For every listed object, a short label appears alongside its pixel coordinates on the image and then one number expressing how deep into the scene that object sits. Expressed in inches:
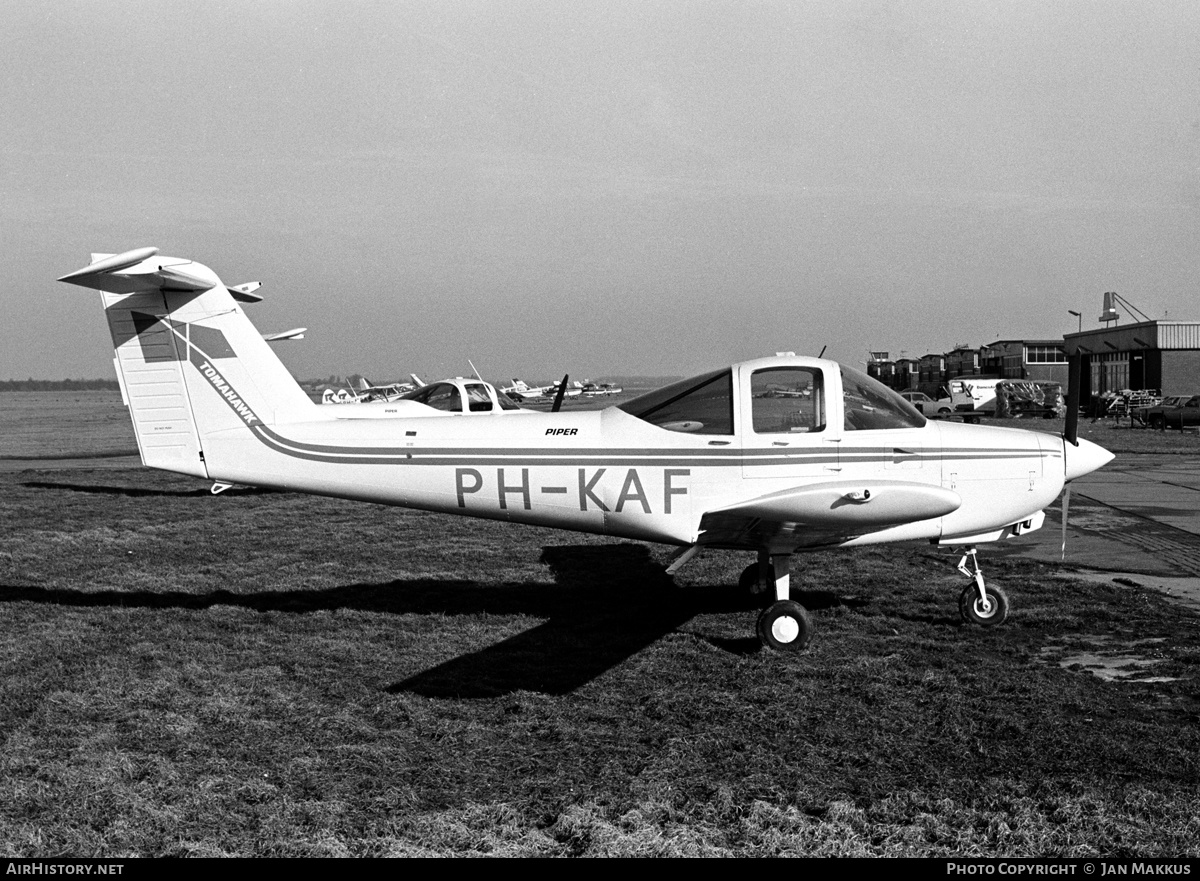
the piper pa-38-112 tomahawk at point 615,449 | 281.0
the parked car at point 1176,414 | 1347.2
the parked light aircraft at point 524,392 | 2289.7
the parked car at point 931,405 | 1688.0
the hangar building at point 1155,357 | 2064.5
